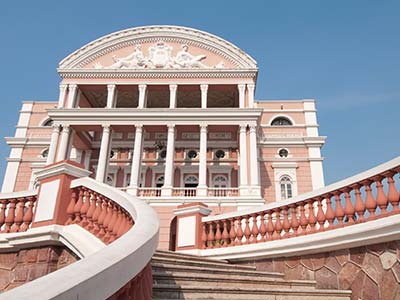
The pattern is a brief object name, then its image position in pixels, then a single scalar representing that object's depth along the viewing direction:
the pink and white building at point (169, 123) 21.47
